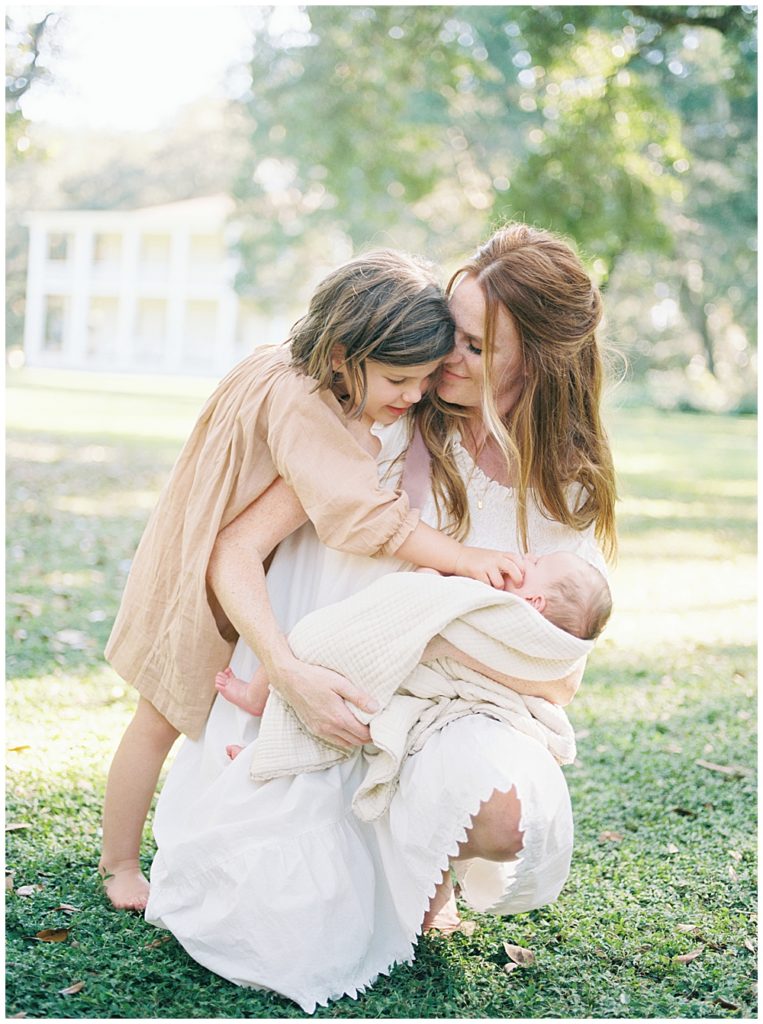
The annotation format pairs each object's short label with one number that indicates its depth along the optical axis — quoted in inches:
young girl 104.1
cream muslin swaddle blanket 100.4
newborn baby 105.0
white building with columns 1636.3
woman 97.8
